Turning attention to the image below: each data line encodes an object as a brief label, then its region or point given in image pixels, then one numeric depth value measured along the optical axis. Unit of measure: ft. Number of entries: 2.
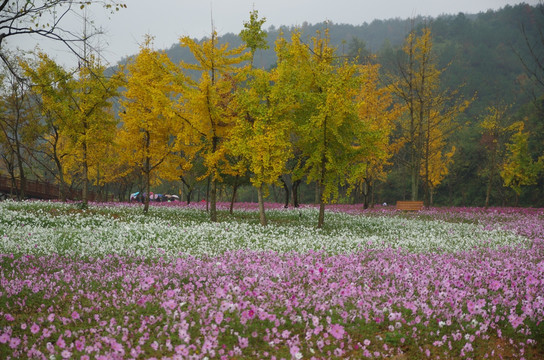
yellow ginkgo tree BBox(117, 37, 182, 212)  67.15
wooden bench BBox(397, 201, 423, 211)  93.76
